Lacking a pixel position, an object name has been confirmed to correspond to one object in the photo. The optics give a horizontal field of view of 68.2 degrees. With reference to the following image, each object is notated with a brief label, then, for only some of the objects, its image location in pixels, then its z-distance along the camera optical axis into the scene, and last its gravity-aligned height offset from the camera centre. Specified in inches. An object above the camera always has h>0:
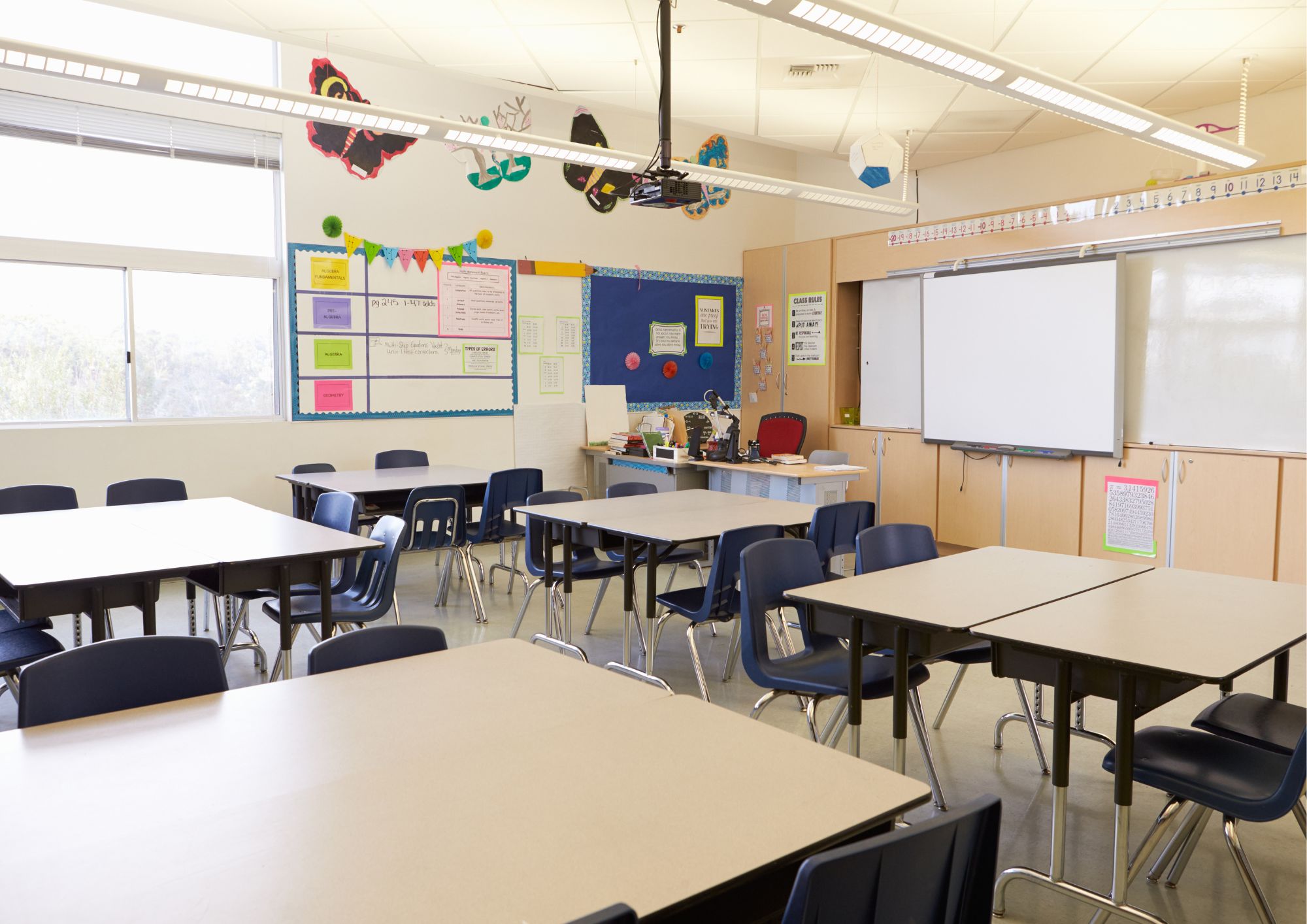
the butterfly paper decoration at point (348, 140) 269.0 +72.6
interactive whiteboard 252.8 +10.8
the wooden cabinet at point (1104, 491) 246.2 -25.0
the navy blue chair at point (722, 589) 149.4 -30.6
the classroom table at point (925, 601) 105.7 -23.9
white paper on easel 331.3 -6.6
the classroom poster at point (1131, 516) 249.3 -31.2
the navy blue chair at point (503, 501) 219.9 -25.0
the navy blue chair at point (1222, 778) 84.0 -35.6
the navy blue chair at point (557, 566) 185.8 -34.0
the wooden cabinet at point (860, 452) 318.0 -19.0
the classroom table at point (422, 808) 49.3 -25.4
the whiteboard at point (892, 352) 305.1 +13.7
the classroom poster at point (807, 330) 330.6 +22.4
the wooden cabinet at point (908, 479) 299.6 -26.5
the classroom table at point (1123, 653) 88.6 -24.2
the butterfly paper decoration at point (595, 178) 315.6 +72.7
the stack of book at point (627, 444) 307.4 -16.3
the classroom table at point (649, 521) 159.3 -22.7
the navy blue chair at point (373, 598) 151.9 -33.7
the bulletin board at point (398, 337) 274.5 +16.7
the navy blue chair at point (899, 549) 140.9 -23.1
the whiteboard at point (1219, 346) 225.1 +12.3
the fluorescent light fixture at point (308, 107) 160.7 +55.7
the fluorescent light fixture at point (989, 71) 137.9 +54.9
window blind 232.1 +66.3
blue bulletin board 332.8 +22.2
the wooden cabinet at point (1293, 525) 221.8 -29.5
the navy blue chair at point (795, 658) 119.0 -34.9
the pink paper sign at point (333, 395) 276.8 -1.0
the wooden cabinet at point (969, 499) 283.1 -31.0
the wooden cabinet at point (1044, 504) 264.2 -30.4
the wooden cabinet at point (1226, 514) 227.8 -28.4
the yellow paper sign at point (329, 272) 273.4 +34.1
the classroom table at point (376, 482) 219.6 -21.1
